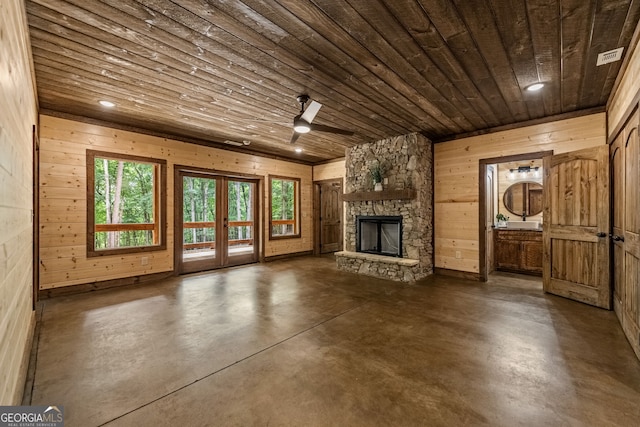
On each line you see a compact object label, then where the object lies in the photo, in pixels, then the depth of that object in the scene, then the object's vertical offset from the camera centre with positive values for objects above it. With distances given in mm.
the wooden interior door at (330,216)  8211 -156
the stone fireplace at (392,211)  5105 -9
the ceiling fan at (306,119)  3301 +1168
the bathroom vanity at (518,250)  5254 -823
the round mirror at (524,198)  6125 +251
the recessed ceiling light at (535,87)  3261 +1494
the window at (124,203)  4508 +186
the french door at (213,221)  5641 -181
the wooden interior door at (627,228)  2453 -209
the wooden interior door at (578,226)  3498 -239
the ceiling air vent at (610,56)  2559 +1475
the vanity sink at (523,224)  5786 -325
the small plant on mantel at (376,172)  5477 +787
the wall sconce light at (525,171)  6113 +869
